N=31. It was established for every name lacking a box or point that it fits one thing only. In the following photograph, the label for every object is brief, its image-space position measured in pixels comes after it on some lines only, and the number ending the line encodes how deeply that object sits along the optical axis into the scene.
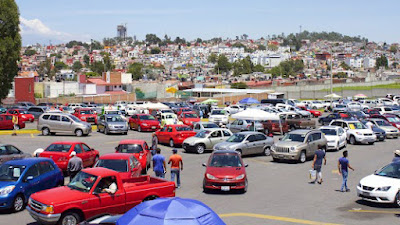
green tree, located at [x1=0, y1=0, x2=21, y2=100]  48.53
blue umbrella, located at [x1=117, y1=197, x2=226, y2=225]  7.71
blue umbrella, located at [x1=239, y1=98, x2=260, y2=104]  48.41
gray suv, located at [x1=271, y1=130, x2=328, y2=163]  24.22
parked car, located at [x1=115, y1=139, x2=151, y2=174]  21.33
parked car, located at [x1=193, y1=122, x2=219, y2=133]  31.95
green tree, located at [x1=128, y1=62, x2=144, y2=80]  183.85
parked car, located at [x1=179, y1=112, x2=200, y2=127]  41.05
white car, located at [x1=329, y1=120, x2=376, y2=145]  31.91
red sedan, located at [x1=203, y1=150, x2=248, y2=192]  16.98
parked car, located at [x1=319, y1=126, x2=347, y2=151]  28.80
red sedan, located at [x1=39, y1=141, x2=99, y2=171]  20.34
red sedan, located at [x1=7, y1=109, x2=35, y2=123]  46.46
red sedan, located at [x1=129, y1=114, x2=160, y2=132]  38.72
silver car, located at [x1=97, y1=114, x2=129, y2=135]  35.91
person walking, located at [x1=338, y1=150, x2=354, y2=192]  17.77
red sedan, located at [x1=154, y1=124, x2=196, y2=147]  29.97
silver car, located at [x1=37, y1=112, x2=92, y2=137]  34.38
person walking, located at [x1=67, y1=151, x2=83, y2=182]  17.69
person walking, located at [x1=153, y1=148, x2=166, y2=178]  17.70
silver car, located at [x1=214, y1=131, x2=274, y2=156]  25.09
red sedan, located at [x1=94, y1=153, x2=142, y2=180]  16.19
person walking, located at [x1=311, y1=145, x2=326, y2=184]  18.73
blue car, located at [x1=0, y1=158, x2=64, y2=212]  14.05
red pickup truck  11.71
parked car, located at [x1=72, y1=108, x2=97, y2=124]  44.53
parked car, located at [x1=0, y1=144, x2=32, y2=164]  19.95
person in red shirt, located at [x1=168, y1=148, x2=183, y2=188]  17.69
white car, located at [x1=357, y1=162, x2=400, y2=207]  15.13
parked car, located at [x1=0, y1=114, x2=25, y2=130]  38.09
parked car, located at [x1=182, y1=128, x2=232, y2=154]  27.55
